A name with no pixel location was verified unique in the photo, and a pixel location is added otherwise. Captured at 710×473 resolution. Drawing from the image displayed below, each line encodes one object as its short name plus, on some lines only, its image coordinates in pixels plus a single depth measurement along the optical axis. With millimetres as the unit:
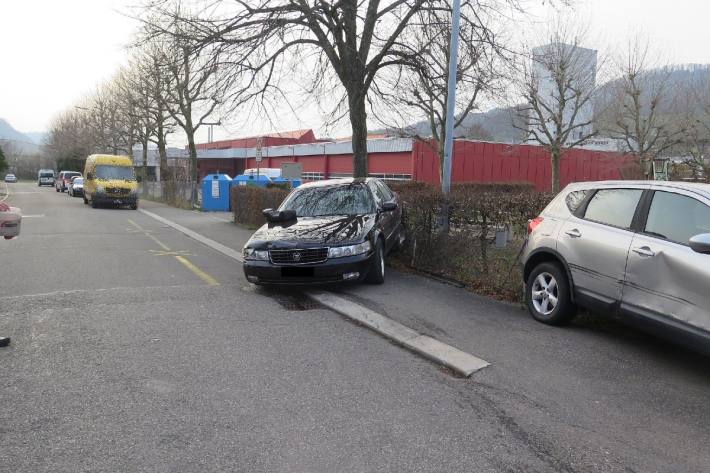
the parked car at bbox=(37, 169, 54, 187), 67938
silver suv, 4289
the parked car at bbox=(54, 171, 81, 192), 46172
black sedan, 7027
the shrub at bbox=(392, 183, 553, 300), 7504
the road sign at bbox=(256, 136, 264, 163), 19245
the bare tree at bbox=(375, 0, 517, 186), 11625
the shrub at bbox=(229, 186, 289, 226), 14781
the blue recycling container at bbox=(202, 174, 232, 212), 24594
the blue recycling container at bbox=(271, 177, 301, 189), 23781
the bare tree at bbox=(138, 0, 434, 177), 11234
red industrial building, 30688
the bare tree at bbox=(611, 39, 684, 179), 23859
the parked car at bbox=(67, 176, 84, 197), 37688
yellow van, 25562
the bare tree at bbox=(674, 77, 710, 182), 20703
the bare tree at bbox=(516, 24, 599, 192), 25031
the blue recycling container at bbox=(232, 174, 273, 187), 23212
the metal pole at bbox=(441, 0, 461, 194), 9391
